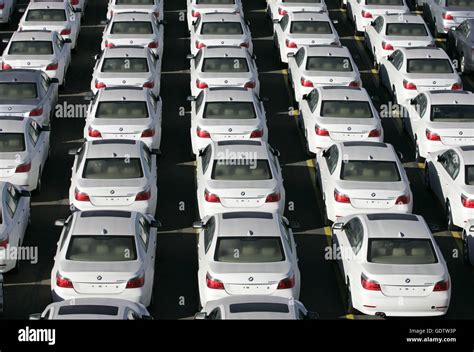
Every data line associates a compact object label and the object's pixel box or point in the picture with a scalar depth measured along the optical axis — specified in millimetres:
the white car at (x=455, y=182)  25094
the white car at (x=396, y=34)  35281
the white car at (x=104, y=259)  21219
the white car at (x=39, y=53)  32812
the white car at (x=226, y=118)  27766
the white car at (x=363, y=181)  24812
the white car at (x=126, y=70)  31344
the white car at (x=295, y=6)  38469
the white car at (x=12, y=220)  22938
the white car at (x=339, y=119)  28062
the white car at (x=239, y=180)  24594
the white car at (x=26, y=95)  29391
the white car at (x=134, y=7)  38125
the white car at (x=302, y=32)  35000
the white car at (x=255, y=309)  18828
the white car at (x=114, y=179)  24656
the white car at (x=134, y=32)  34875
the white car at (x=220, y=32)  34969
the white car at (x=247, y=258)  21234
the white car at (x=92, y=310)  18766
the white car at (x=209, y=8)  38188
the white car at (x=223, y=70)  31328
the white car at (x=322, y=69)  31578
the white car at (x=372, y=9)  38375
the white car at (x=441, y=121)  28250
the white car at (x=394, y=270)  21422
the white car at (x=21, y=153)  26141
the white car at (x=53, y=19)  36125
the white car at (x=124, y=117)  27797
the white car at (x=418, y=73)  31750
